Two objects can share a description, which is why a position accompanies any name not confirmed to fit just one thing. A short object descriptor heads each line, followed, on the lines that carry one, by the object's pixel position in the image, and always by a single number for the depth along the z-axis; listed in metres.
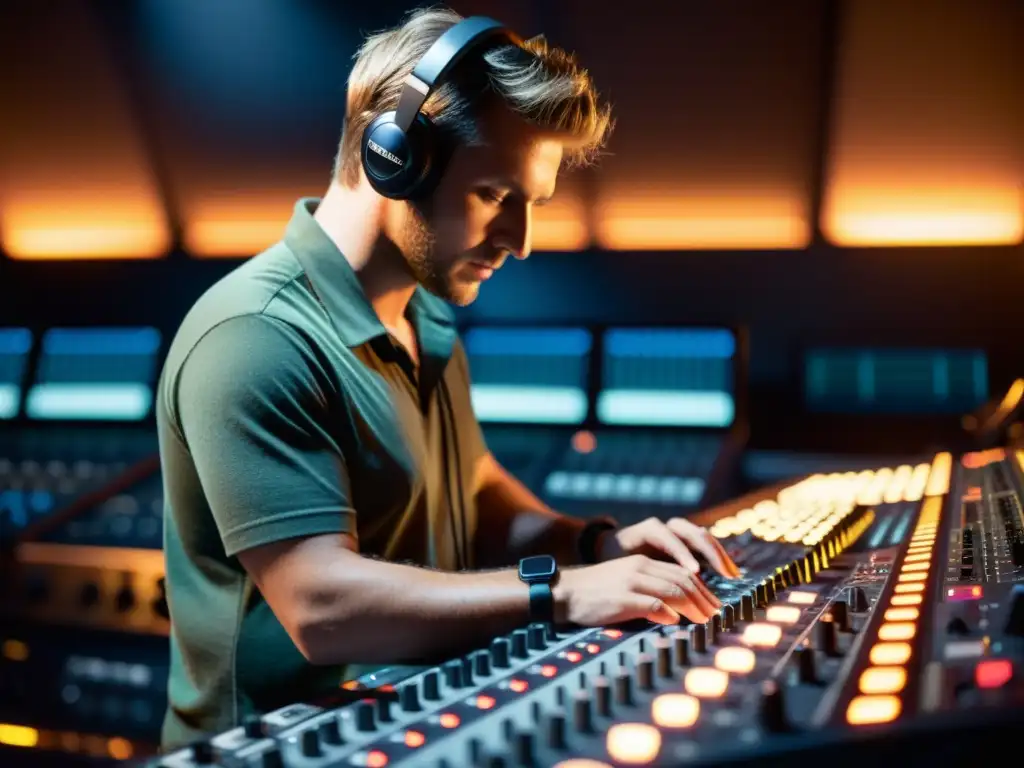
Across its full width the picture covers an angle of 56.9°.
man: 0.83
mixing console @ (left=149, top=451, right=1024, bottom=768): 0.47
